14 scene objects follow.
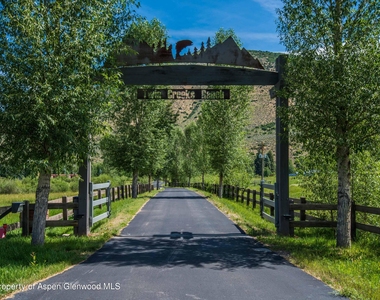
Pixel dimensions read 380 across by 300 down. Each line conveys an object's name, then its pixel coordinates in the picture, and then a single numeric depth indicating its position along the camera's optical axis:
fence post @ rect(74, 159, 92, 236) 11.48
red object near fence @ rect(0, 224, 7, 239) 10.66
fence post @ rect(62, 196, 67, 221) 12.56
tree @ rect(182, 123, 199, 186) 72.31
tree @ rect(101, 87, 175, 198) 29.67
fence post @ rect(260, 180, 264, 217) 16.32
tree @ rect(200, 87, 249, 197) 30.84
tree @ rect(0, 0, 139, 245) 8.17
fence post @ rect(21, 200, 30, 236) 11.16
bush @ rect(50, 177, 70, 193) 48.34
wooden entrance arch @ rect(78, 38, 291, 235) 11.70
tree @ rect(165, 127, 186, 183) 74.69
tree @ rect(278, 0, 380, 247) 8.71
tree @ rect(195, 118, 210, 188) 50.61
